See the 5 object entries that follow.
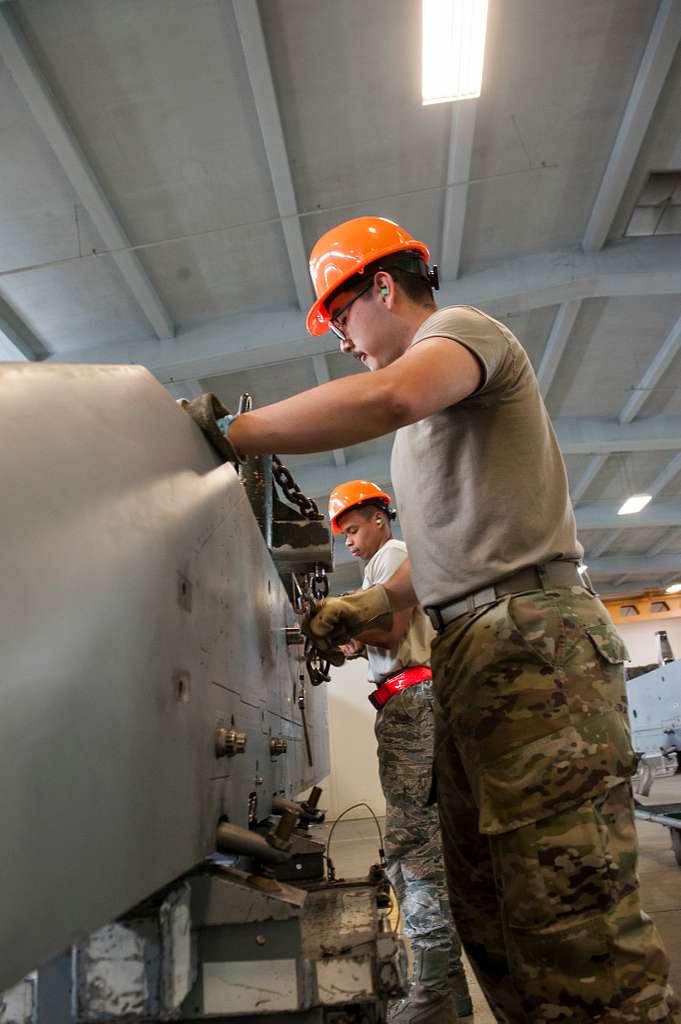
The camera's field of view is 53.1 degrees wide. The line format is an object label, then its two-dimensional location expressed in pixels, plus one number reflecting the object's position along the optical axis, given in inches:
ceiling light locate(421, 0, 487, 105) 128.6
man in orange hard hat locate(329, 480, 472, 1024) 87.0
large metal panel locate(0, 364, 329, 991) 22.4
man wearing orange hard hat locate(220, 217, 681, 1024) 41.6
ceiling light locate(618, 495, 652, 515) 391.2
